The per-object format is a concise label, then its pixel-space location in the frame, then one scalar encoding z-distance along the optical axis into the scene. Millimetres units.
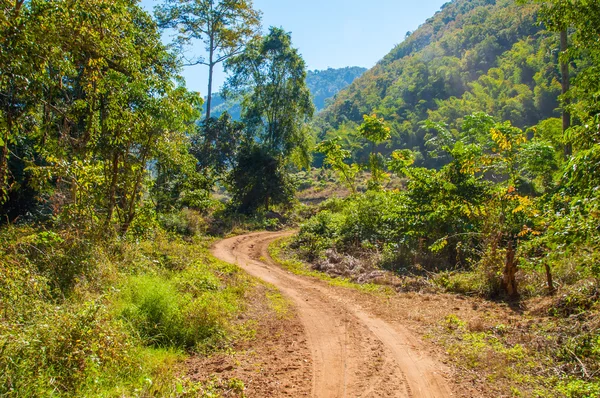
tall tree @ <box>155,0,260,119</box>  25844
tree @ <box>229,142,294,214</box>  28391
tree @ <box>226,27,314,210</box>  28234
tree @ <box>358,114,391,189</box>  23094
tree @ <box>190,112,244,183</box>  29703
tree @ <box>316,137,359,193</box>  22297
